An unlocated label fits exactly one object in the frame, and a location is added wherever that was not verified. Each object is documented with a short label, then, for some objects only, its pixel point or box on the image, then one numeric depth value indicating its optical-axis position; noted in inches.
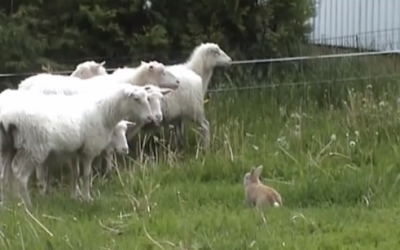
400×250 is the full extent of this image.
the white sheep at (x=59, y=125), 354.0
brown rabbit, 331.0
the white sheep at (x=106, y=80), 424.8
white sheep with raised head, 476.1
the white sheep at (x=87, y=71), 478.0
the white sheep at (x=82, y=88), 396.0
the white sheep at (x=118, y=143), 408.8
